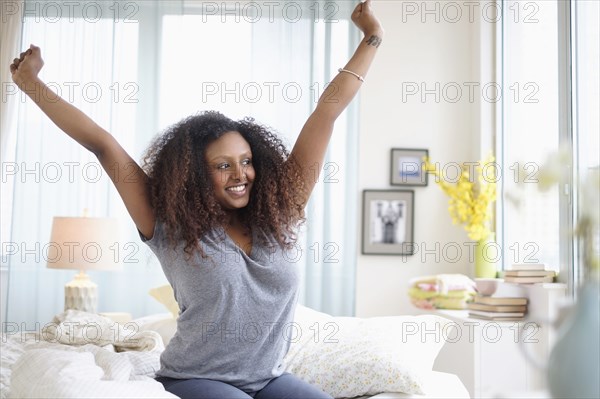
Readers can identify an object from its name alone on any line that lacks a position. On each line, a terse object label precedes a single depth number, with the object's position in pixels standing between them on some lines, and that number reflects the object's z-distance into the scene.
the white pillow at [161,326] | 3.07
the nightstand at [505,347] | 3.59
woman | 1.78
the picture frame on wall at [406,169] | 4.69
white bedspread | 1.49
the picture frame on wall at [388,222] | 4.67
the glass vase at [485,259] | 4.25
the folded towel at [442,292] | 4.06
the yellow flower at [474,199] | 4.22
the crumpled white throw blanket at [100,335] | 2.60
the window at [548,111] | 3.48
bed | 1.55
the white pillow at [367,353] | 2.23
